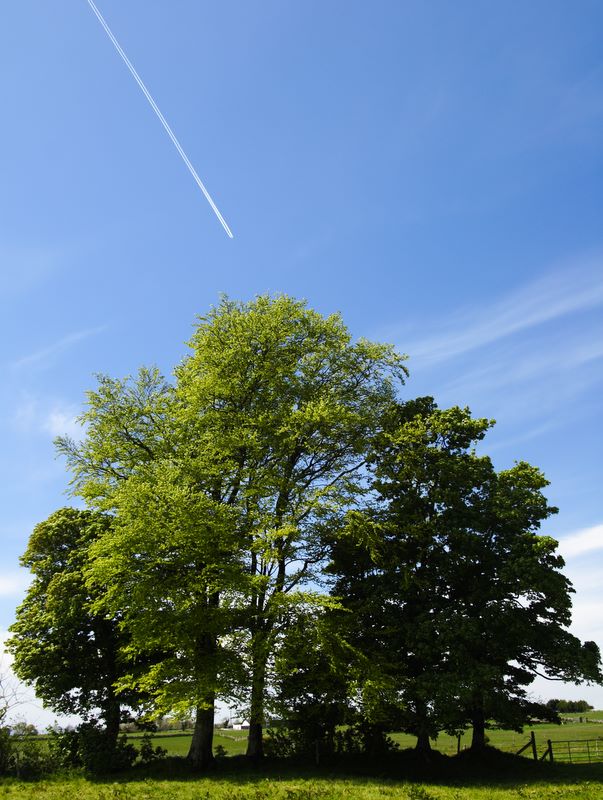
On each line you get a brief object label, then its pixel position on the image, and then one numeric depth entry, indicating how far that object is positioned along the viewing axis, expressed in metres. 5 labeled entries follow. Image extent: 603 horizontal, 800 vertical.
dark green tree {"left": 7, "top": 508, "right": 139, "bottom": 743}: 27.61
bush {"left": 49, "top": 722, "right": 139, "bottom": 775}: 25.36
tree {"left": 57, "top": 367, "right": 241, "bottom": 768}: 22.28
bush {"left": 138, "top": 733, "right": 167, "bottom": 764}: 26.58
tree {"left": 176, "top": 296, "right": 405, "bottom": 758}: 24.45
